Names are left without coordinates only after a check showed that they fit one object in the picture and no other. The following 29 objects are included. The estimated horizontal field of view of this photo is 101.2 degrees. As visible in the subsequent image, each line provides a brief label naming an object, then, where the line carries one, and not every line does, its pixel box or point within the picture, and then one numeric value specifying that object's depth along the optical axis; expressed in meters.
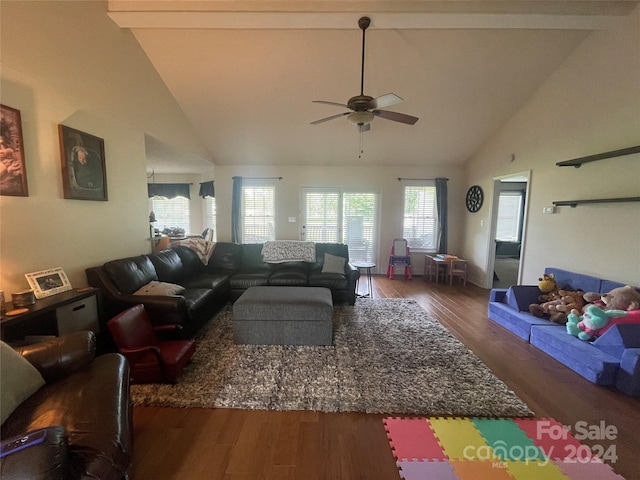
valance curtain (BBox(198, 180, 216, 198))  7.38
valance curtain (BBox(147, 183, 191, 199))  7.81
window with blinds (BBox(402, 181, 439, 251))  6.14
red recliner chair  2.06
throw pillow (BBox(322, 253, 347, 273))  4.33
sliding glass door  6.16
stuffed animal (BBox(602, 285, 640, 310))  2.53
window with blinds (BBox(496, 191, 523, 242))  7.42
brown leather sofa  0.92
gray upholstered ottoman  2.79
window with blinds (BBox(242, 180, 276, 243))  6.21
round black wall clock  5.46
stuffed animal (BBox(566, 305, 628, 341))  2.48
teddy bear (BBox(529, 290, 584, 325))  2.97
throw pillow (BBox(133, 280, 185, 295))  2.83
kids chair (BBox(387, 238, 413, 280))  5.94
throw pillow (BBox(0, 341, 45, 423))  1.25
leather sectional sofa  2.64
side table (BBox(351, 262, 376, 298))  4.51
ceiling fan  2.68
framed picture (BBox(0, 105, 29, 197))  1.99
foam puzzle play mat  1.50
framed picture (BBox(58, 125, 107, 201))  2.50
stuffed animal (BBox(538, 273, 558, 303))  3.35
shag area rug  1.99
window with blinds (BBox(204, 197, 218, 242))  7.86
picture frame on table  2.14
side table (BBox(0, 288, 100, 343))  1.80
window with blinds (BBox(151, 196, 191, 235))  8.03
